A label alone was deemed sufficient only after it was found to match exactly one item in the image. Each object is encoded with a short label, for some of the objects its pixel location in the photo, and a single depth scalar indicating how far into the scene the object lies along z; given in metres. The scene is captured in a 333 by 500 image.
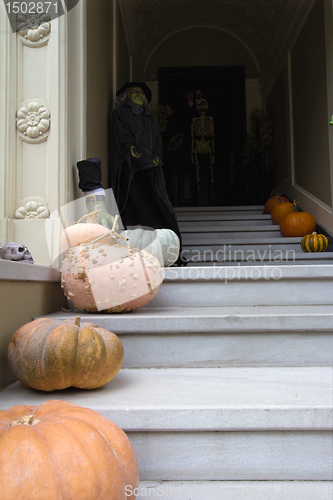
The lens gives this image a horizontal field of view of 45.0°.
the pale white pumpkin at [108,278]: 1.43
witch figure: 3.24
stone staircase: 0.91
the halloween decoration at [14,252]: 1.45
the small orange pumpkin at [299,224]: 3.92
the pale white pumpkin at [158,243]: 2.06
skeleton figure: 6.53
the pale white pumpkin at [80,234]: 1.76
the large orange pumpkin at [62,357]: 1.02
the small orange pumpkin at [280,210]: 4.39
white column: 1.91
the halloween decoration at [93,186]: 2.14
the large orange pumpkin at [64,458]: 0.64
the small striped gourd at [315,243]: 3.47
